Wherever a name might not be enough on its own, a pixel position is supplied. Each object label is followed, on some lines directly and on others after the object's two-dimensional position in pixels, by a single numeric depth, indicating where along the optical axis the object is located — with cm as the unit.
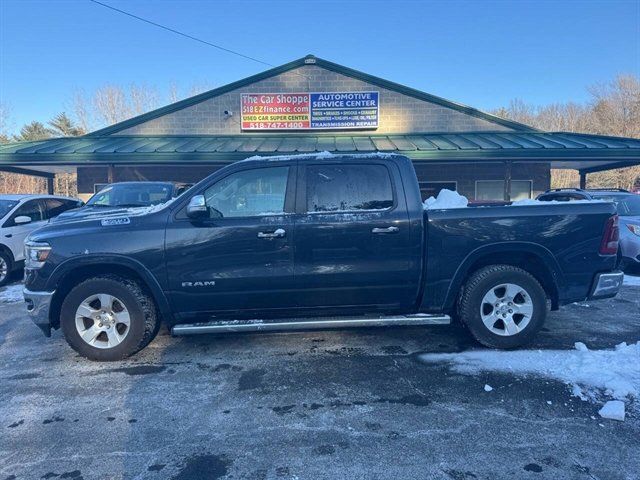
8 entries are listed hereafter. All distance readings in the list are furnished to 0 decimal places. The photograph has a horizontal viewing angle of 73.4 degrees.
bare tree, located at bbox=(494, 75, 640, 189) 4138
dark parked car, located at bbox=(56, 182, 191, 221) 797
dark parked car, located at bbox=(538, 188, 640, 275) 834
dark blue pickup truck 419
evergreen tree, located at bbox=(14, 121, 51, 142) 4512
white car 838
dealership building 1518
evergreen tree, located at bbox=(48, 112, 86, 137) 4533
